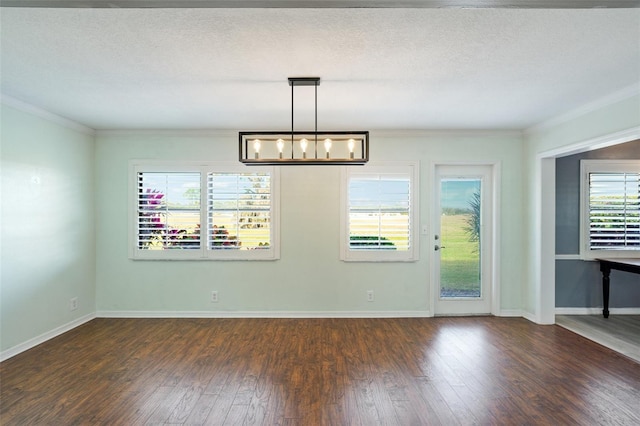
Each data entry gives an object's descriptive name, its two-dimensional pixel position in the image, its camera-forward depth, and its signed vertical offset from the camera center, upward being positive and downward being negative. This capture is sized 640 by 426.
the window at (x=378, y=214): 5.07 -0.02
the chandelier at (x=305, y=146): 3.16 +0.60
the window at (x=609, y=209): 5.15 +0.06
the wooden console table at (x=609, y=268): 4.44 -0.69
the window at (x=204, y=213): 5.07 -0.02
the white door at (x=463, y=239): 5.18 -0.38
